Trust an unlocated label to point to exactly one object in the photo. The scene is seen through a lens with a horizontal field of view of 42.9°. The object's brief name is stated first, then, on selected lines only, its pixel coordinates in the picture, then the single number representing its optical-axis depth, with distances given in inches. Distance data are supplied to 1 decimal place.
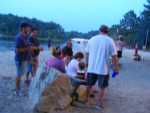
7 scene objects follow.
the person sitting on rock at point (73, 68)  173.8
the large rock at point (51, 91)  143.8
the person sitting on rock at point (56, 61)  166.7
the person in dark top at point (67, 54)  193.9
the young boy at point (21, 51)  174.5
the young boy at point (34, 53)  203.3
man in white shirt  157.6
